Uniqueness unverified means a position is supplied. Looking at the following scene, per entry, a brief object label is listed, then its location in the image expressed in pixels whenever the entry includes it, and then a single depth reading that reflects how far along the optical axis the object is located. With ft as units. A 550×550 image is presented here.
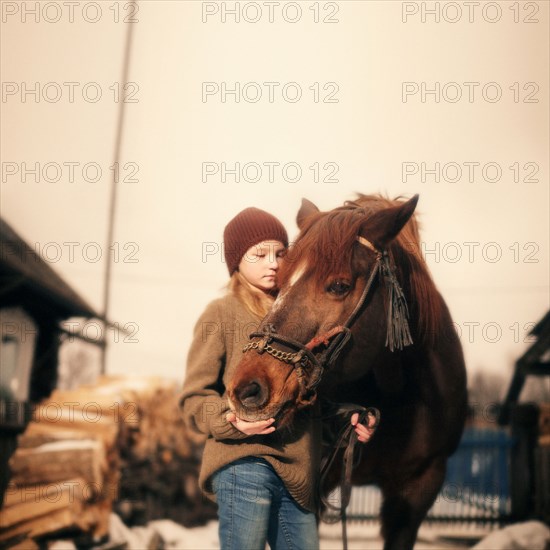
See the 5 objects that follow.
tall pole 14.65
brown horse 6.98
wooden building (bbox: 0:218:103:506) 19.99
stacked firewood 14.69
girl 7.27
